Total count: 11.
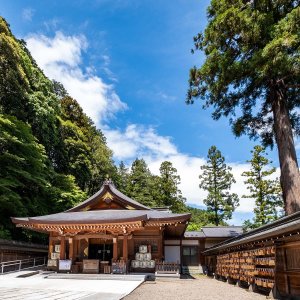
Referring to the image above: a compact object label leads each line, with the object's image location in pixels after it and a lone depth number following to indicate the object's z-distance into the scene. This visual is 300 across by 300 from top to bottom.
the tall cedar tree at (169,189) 40.00
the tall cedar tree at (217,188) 37.34
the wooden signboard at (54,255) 18.06
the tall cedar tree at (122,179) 43.92
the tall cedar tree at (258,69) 10.88
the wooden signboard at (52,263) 17.44
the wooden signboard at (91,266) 16.31
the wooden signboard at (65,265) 16.36
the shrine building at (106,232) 15.94
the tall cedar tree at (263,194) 28.59
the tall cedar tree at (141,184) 42.58
